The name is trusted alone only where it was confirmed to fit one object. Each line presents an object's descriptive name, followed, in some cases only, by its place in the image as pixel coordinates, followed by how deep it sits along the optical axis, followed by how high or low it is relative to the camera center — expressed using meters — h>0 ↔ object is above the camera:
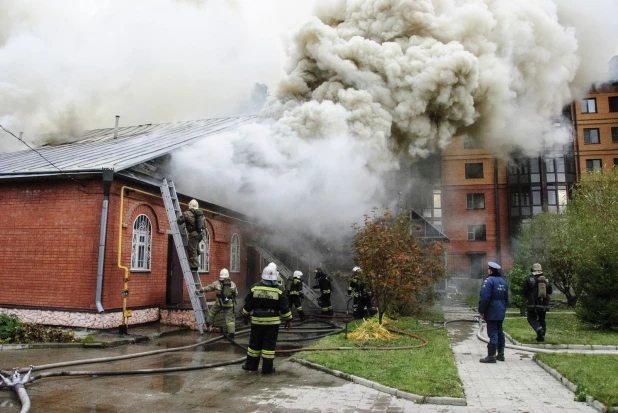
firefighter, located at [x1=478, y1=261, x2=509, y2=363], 7.66 -0.59
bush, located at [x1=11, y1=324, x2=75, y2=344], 8.98 -1.27
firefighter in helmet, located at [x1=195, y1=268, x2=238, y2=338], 9.92 -0.66
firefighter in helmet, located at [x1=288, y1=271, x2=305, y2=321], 12.95 -0.63
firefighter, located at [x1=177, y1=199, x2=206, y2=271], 10.93 +0.92
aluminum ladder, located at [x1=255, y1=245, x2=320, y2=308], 15.55 -0.01
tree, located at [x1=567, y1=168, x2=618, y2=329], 10.49 -0.02
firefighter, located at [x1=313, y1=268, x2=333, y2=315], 14.00 -0.68
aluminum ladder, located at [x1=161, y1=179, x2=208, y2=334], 10.68 +0.10
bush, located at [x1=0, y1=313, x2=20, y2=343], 8.98 -1.11
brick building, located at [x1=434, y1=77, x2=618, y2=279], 33.28 +5.90
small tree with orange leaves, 10.12 +0.11
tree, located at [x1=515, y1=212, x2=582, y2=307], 18.48 +0.98
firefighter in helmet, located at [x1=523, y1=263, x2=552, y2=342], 8.98 -0.59
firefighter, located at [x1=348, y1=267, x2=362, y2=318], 13.45 -0.62
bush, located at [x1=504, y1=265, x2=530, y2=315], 15.63 -0.55
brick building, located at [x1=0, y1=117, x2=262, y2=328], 10.34 +0.67
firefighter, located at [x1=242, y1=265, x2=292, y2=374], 6.75 -0.67
